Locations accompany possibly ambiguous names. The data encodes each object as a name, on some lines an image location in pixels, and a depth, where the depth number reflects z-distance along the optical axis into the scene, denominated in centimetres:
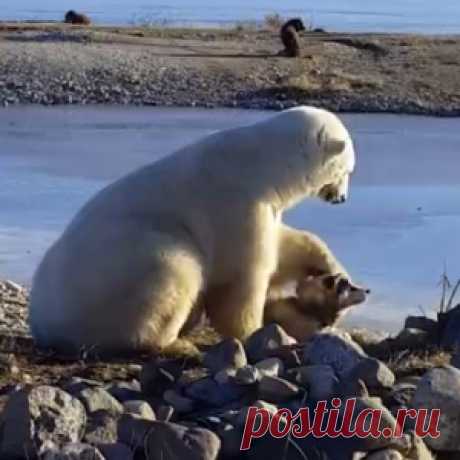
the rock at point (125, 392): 1038
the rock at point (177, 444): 900
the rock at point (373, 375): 1045
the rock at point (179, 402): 1007
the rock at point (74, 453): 872
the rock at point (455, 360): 1134
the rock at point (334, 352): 1071
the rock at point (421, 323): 1308
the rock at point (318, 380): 1017
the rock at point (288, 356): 1121
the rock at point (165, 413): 983
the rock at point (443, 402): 993
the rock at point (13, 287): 1892
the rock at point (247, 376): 1029
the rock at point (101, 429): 929
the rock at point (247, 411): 952
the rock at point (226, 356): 1098
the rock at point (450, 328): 1237
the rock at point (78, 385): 996
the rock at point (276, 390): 1014
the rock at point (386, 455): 937
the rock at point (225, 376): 1037
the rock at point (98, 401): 975
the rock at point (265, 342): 1165
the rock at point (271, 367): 1076
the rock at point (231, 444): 940
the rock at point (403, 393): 1029
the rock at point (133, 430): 917
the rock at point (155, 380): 1057
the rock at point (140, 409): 970
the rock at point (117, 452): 903
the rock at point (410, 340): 1249
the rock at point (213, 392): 1021
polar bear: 1270
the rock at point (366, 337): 1298
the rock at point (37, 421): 905
